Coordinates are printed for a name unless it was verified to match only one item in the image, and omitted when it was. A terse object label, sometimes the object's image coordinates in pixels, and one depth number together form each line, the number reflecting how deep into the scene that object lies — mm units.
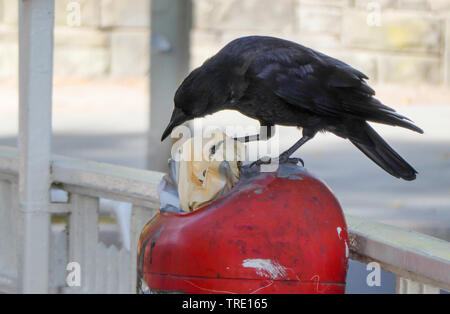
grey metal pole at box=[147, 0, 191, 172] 10484
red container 4922
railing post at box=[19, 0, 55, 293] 8086
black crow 6219
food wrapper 5266
